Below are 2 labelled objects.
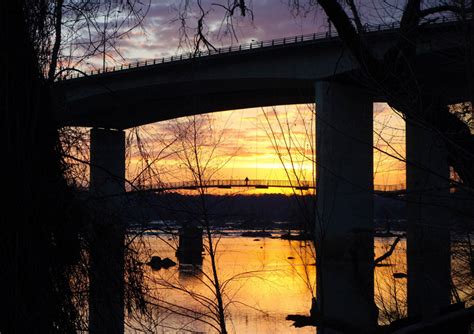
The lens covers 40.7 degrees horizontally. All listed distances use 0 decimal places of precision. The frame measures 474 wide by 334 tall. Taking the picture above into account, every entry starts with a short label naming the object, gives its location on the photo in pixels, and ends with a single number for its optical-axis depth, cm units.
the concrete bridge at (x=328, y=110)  2144
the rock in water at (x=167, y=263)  3201
